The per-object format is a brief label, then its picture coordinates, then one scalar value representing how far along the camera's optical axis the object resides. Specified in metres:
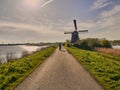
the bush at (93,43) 30.92
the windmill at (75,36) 37.26
